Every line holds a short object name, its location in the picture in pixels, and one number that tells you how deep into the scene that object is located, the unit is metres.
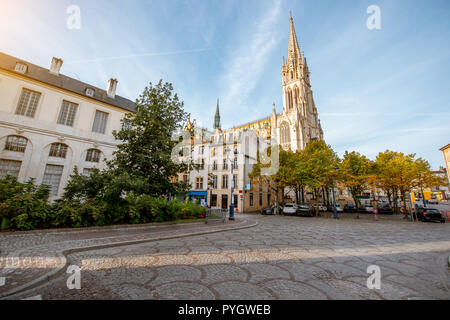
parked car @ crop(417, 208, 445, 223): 18.17
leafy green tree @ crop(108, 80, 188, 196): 11.99
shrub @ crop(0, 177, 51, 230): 7.44
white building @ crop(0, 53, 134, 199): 17.59
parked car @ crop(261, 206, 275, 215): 27.70
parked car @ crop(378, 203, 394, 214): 28.72
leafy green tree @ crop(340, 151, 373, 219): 22.69
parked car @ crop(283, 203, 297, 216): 26.39
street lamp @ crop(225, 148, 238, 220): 17.11
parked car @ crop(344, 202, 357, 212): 34.86
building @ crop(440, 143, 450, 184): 28.84
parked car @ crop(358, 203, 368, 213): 32.28
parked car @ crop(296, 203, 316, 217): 25.31
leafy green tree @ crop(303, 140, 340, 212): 23.30
